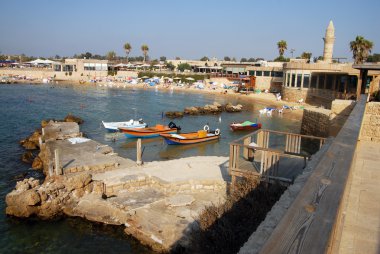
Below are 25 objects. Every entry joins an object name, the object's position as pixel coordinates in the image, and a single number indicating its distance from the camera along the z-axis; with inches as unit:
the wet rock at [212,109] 1776.3
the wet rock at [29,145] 939.3
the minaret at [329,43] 1905.0
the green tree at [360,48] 1996.8
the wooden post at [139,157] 655.8
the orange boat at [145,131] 1119.6
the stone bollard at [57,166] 601.3
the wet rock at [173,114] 1648.1
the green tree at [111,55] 6141.7
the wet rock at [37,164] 762.2
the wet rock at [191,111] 1727.4
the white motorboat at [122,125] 1221.1
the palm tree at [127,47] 4822.8
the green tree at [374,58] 3477.9
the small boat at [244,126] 1311.5
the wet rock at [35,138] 970.1
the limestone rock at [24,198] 516.1
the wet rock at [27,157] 811.8
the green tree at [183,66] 4562.0
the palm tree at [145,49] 4785.9
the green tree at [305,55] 3218.5
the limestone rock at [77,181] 544.1
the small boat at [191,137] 1032.2
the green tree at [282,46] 3095.5
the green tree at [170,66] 4806.8
